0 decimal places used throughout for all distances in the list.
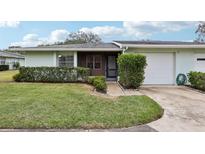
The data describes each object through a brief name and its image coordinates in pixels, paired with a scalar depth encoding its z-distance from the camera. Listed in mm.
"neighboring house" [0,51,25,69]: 25582
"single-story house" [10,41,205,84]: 10144
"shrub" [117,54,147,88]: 8325
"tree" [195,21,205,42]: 26002
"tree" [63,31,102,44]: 36261
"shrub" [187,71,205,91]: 8602
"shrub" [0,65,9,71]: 22918
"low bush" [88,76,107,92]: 7957
